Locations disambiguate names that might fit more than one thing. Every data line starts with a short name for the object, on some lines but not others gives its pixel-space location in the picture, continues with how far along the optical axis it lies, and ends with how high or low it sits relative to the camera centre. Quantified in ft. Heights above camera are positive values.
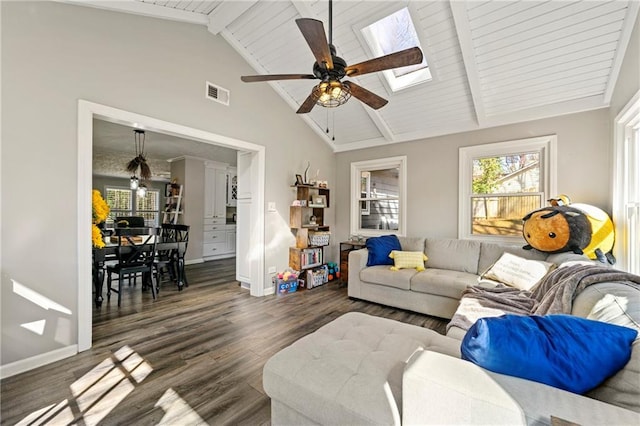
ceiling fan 5.58 +3.55
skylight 9.53 +6.66
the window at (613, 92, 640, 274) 7.88 +0.81
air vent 10.78 +4.91
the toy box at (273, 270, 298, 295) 12.92 -3.43
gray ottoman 3.60 -2.52
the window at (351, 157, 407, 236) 14.70 +0.97
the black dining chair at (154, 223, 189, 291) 12.99 -2.33
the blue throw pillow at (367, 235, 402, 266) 12.43 -1.69
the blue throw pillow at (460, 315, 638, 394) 3.00 -1.58
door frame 7.54 +0.75
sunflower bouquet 9.50 -0.10
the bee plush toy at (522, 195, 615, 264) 8.50 -0.56
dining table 10.47 -2.04
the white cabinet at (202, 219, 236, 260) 21.42 -2.41
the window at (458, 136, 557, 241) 11.16 +1.31
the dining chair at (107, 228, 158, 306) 11.42 -1.98
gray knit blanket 4.94 -2.04
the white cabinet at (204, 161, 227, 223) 21.44 +1.75
